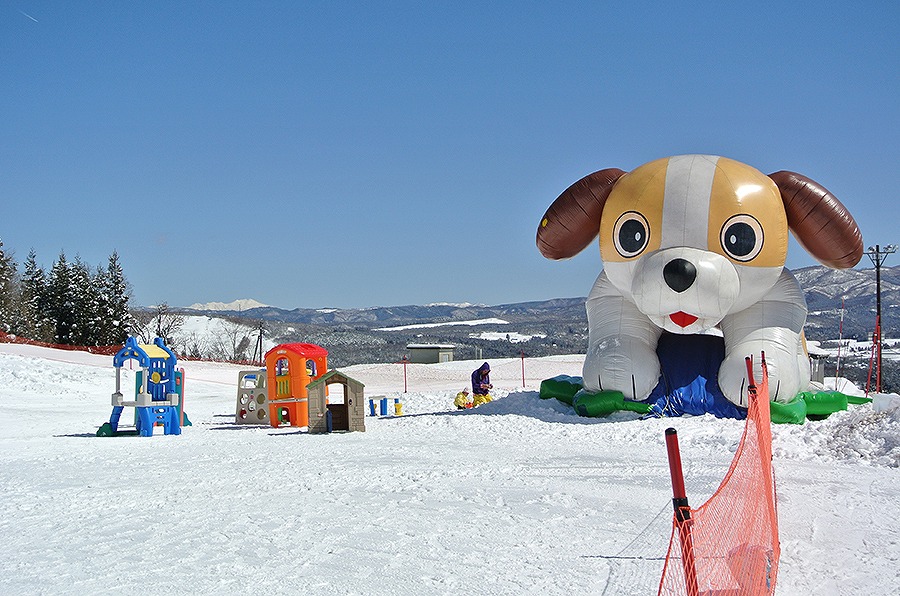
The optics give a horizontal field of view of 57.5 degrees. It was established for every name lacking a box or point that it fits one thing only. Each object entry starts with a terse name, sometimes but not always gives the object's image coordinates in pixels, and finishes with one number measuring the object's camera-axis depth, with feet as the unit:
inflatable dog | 44.14
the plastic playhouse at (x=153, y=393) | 49.55
